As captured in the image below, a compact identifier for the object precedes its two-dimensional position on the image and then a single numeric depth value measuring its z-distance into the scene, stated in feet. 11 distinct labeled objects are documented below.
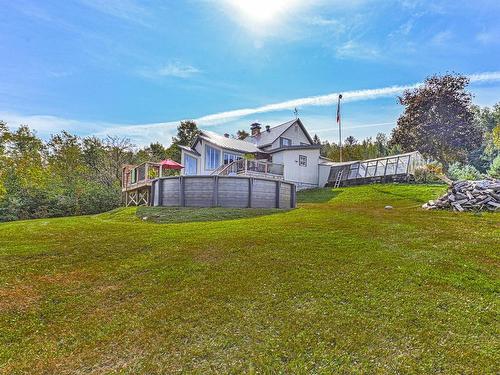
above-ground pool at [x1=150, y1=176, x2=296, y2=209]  50.83
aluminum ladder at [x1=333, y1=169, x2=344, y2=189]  99.50
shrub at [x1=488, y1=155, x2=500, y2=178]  66.71
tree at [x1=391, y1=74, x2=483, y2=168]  104.58
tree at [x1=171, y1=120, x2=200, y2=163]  153.69
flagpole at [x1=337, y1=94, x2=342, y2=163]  117.70
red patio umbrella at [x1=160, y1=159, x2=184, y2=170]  68.82
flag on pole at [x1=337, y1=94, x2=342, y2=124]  117.70
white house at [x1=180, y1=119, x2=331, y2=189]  89.10
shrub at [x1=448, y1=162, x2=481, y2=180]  63.04
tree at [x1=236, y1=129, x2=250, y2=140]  169.40
